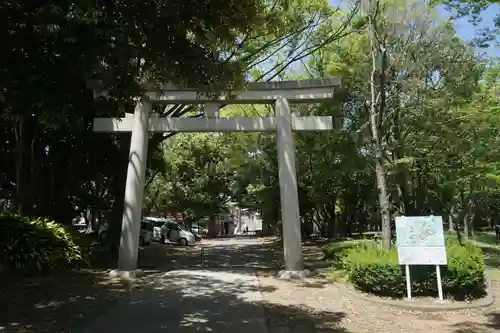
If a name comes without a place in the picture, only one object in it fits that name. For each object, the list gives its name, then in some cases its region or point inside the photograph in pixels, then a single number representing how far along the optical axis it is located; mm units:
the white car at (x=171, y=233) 29156
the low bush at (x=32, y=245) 8945
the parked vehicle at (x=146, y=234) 24128
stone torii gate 12766
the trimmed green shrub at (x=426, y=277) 9352
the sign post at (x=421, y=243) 9148
